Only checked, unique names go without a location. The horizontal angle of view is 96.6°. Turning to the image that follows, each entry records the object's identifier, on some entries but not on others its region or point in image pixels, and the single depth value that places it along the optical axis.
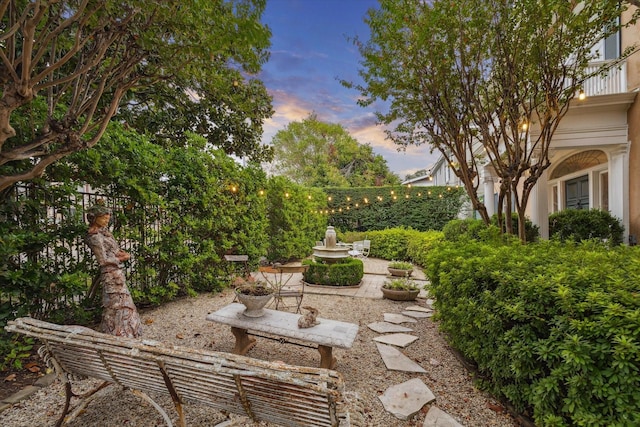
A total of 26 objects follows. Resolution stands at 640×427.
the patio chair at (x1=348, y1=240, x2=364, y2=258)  11.59
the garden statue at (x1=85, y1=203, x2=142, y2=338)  3.10
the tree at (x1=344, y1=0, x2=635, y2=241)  4.53
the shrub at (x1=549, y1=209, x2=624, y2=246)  6.75
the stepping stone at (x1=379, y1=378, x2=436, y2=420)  2.44
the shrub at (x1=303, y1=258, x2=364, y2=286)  7.02
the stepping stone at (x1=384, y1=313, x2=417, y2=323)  4.71
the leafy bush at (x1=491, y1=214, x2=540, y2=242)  6.89
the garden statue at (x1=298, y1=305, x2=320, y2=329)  3.10
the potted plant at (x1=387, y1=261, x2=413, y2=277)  7.28
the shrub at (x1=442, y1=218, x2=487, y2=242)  7.52
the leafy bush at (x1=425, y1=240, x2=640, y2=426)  1.66
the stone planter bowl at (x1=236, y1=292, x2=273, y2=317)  3.27
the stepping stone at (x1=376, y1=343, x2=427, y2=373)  3.18
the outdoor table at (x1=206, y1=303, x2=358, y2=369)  2.90
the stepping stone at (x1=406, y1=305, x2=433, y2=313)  5.24
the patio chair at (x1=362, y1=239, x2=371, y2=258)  11.66
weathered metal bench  1.57
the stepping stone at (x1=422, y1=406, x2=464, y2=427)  2.30
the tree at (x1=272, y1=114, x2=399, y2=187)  26.50
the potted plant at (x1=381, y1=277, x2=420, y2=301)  5.82
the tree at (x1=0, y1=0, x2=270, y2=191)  2.32
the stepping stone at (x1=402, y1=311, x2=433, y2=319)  4.96
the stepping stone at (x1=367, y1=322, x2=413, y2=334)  4.31
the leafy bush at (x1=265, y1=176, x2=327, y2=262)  9.55
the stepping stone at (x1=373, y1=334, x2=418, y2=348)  3.83
